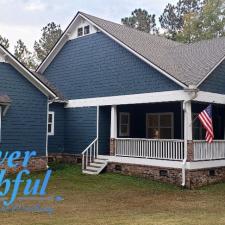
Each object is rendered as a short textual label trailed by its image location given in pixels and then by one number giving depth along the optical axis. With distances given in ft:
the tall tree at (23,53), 204.27
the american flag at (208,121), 57.11
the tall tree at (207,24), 145.07
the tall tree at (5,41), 206.22
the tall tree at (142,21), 219.20
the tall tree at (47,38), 232.47
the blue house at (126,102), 59.82
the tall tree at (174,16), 206.79
